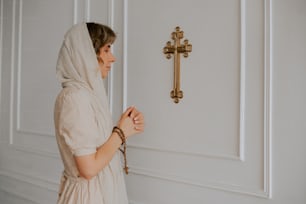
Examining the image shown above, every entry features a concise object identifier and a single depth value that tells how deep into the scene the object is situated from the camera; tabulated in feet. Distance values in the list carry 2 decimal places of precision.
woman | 4.60
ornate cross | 6.09
